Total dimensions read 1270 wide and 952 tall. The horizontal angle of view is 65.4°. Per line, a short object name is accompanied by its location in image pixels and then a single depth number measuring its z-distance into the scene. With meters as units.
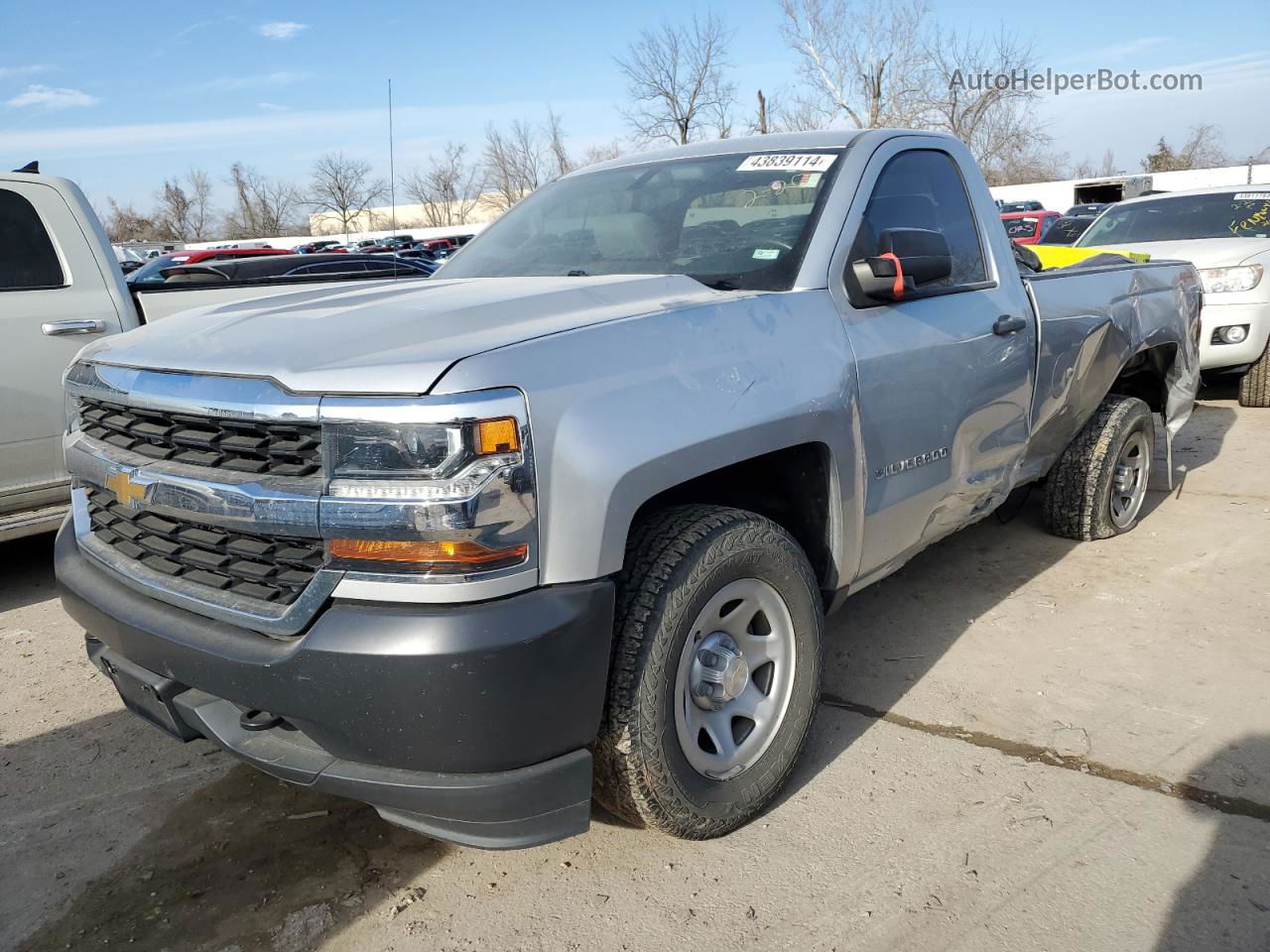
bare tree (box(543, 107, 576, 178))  40.76
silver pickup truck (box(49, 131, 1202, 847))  1.96
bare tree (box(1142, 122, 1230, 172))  60.91
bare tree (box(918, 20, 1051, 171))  32.78
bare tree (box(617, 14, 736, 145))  32.88
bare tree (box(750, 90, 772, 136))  29.95
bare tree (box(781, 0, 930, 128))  29.95
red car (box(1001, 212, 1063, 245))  22.54
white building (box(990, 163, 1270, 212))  38.69
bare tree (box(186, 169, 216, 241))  58.12
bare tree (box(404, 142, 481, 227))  35.78
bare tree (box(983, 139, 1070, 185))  49.80
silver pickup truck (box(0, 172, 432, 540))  4.54
